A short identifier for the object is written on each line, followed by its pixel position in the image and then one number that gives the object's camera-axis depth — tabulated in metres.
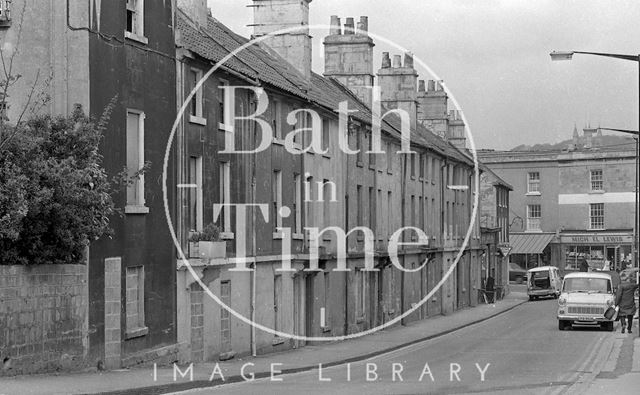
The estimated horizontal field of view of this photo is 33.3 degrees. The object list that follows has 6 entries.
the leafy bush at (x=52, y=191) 18.80
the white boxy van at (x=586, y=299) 39.12
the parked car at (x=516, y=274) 96.14
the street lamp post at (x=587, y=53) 29.12
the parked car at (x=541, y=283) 73.75
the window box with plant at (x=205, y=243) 26.23
